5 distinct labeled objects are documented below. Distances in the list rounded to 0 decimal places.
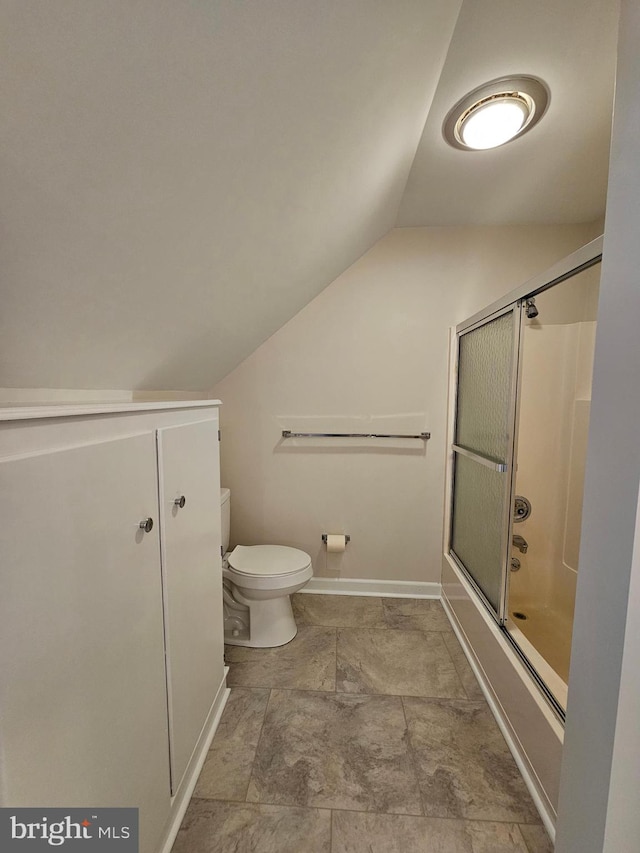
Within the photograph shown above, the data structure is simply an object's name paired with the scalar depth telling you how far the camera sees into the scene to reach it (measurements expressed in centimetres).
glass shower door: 141
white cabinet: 45
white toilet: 158
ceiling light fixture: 107
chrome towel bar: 200
